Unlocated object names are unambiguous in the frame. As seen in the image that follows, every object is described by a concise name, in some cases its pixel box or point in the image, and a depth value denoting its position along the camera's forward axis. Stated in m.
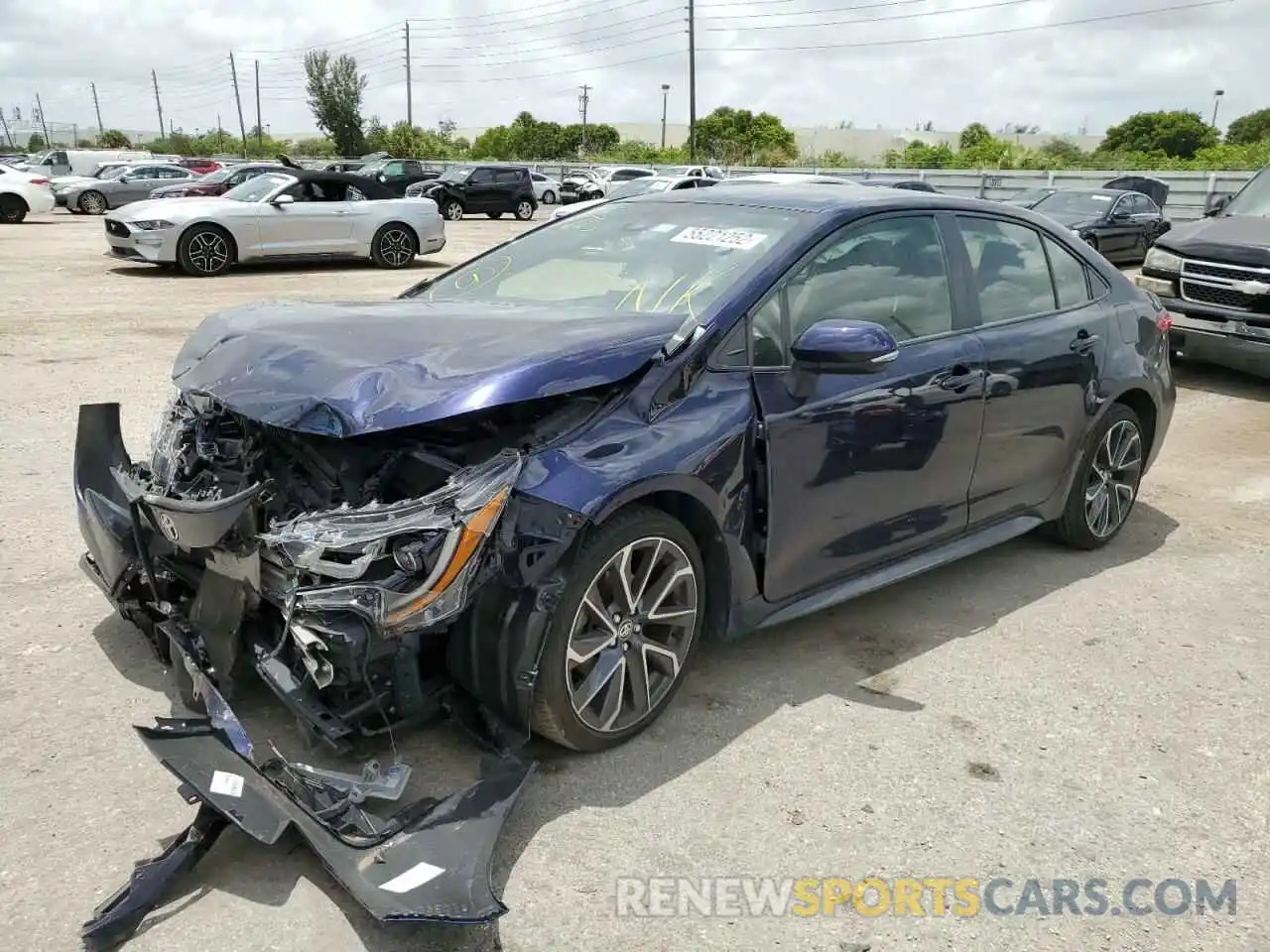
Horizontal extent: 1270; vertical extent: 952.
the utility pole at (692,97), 49.03
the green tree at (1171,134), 70.19
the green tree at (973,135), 77.89
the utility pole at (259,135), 86.83
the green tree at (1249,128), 76.12
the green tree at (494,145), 83.31
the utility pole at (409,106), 74.50
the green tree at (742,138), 63.03
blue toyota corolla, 2.71
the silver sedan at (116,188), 27.84
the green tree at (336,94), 72.94
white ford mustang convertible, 14.24
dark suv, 29.56
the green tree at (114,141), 87.38
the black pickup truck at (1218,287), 8.38
